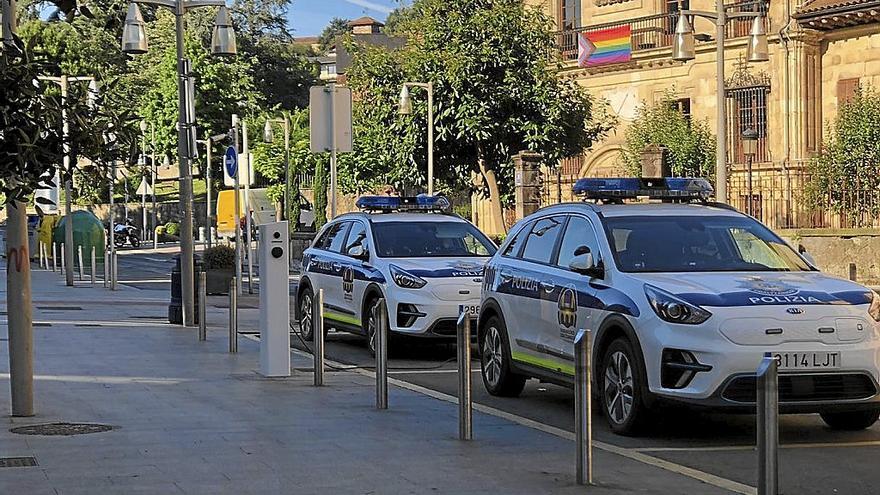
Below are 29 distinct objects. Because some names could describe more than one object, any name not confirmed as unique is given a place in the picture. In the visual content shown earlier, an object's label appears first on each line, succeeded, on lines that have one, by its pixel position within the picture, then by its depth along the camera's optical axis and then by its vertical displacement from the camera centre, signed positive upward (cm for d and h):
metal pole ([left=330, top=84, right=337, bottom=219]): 1952 +93
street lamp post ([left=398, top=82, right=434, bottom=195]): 3575 +237
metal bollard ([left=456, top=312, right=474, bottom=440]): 982 -124
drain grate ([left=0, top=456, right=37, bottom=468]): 888 -158
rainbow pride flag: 4519 +491
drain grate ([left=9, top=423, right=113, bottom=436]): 1031 -161
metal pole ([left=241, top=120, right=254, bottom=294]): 3122 -67
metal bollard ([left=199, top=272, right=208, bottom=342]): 1866 -141
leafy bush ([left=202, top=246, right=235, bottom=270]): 3006 -107
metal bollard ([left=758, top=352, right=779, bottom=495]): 634 -102
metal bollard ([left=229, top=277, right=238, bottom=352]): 1695 -131
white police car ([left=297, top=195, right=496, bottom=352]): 1645 -77
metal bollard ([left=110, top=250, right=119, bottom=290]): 3328 -146
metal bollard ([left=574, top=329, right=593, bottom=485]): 804 -116
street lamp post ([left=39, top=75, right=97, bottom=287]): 3422 -78
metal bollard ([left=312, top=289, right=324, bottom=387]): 1340 -122
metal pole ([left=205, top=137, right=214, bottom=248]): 4620 +84
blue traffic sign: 3074 +97
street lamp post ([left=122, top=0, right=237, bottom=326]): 2134 +186
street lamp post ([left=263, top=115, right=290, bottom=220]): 5044 +300
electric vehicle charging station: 1446 -99
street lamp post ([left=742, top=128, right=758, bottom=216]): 3588 +150
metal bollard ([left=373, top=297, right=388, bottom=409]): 1140 -122
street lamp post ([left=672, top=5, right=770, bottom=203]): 2612 +276
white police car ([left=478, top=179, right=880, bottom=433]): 967 -81
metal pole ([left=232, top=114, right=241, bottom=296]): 2930 -46
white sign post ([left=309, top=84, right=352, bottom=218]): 1947 +116
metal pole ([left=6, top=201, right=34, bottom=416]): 1080 -66
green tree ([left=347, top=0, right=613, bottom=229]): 4016 +307
